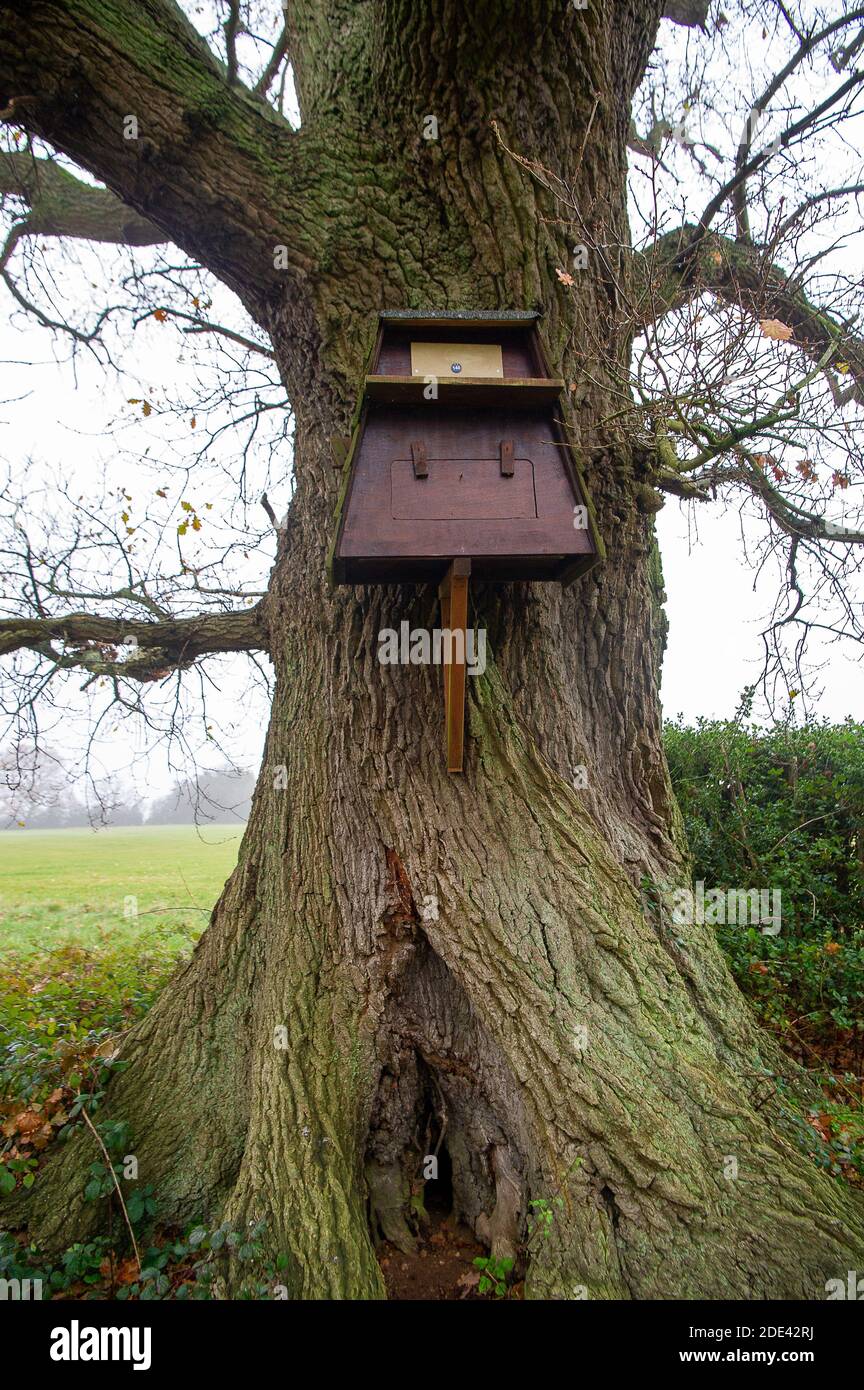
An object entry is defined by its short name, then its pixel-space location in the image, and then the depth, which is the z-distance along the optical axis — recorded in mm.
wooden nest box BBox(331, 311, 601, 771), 2213
